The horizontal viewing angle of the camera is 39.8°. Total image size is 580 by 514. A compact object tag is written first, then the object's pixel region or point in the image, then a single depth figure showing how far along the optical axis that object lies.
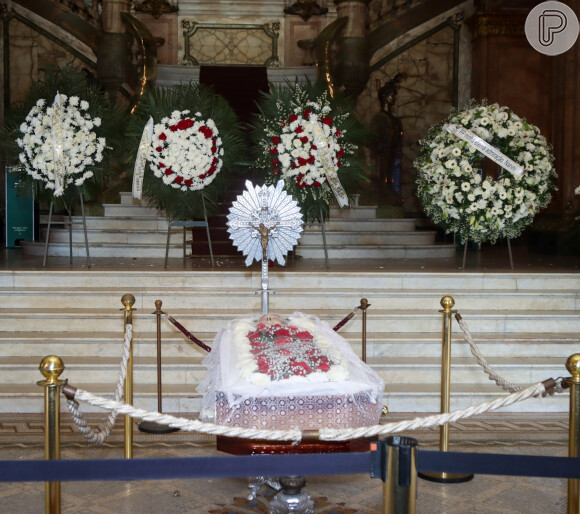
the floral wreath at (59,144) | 8.30
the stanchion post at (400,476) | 2.63
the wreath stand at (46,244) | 8.48
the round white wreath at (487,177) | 8.24
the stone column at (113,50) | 12.18
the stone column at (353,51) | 12.25
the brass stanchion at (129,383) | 4.95
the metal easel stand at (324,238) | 8.55
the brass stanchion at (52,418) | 3.19
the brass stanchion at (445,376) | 4.98
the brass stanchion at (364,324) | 6.14
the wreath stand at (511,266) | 8.61
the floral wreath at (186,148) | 8.31
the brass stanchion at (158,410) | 5.59
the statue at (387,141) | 12.40
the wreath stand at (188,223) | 8.66
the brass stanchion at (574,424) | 3.36
